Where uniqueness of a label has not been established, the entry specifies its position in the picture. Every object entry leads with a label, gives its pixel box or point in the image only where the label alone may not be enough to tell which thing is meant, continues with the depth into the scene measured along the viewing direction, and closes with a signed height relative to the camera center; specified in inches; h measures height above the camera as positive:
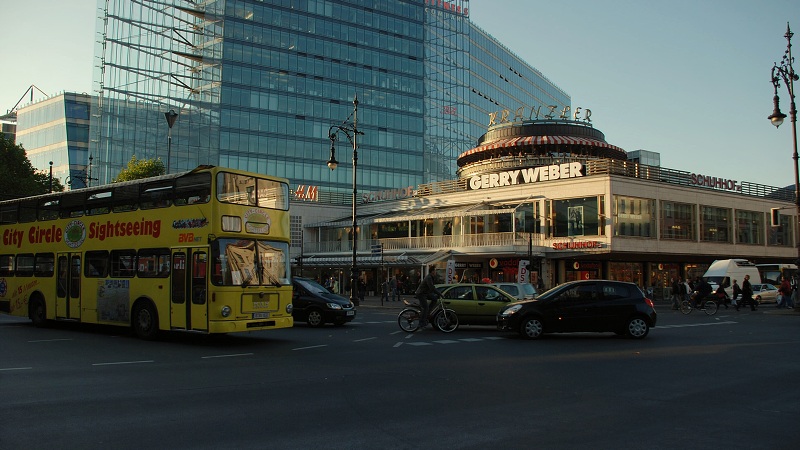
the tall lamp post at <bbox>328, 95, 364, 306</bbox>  1362.0 -9.3
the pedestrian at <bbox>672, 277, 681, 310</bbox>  1216.8 -35.9
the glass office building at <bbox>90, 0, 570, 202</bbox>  2903.5 +912.8
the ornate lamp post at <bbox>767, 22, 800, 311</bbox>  1073.5 +334.6
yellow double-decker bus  567.2 +16.6
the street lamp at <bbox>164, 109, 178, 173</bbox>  1161.8 +278.7
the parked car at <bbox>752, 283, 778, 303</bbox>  1553.9 -38.7
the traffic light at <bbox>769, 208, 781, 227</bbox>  1074.7 +97.2
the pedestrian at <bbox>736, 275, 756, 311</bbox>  1259.7 -35.6
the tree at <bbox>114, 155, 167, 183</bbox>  2108.8 +332.6
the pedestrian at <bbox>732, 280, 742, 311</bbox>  1348.4 -31.8
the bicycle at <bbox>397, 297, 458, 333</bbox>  719.7 -49.7
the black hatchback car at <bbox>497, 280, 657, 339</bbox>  652.1 -37.5
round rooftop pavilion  2007.9 +414.2
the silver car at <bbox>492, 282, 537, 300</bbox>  864.9 -21.7
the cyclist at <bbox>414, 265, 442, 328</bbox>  703.7 -22.8
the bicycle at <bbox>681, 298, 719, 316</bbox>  1117.1 -54.4
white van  1572.3 +11.7
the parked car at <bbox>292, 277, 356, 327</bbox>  802.2 -44.0
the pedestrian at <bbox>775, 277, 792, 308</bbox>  1232.2 -32.2
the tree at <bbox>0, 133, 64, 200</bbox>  1846.7 +288.1
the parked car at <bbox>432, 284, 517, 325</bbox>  760.3 -33.6
